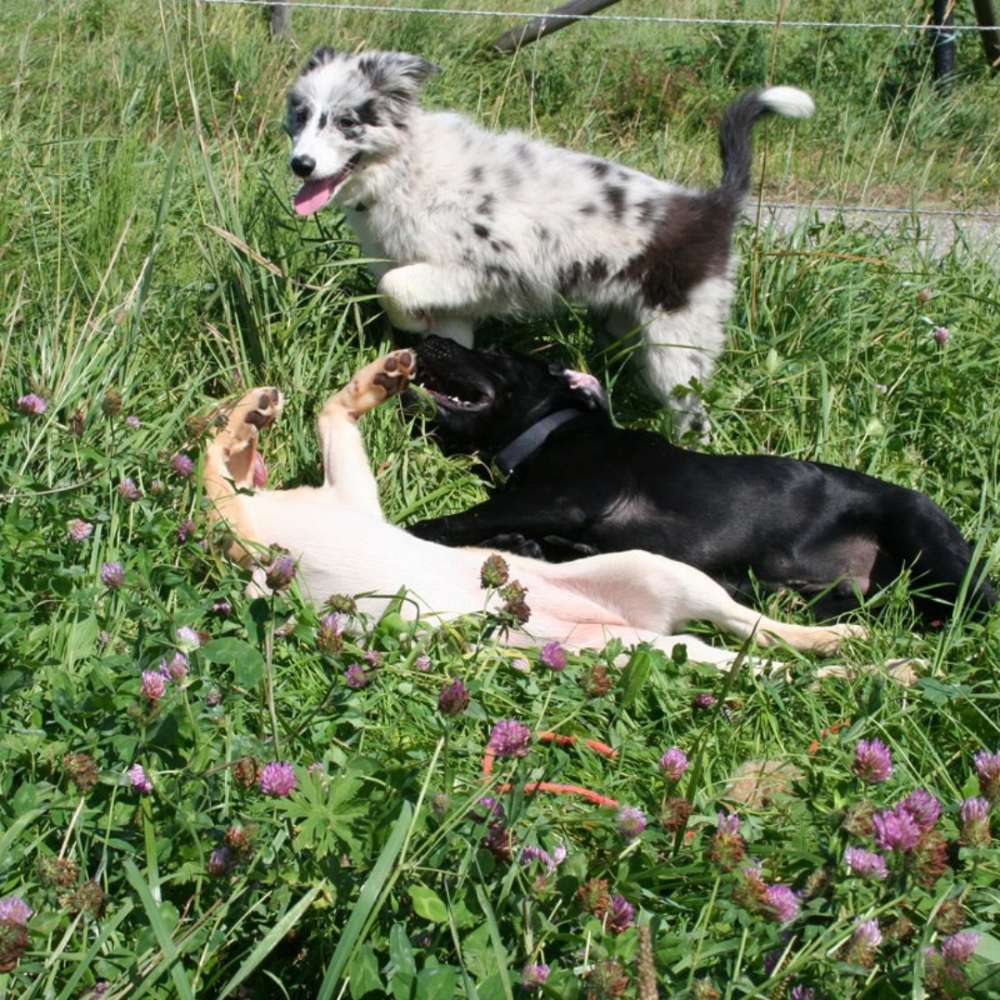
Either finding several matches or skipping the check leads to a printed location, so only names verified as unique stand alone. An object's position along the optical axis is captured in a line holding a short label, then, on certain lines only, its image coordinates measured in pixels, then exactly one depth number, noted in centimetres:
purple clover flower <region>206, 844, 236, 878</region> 210
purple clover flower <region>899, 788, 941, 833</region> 196
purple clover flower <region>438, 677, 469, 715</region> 206
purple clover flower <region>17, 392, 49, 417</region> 246
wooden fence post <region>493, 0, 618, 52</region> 370
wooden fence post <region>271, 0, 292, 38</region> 361
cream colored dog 259
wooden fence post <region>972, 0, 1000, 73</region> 372
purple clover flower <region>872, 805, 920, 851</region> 187
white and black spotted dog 288
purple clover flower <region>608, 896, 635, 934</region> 212
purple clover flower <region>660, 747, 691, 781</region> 222
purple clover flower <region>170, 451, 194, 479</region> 249
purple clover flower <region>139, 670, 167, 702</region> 216
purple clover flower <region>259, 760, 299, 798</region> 213
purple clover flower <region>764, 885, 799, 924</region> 197
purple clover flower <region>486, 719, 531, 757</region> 209
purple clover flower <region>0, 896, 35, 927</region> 188
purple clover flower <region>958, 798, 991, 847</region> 195
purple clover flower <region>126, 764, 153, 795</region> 218
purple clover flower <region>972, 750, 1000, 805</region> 198
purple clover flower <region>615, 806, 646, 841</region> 213
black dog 271
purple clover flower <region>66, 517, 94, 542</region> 243
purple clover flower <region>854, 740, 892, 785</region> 208
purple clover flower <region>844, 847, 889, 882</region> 192
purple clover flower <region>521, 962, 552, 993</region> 191
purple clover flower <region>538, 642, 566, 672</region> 228
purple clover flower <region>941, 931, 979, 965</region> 187
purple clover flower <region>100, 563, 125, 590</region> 229
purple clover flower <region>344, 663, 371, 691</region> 222
